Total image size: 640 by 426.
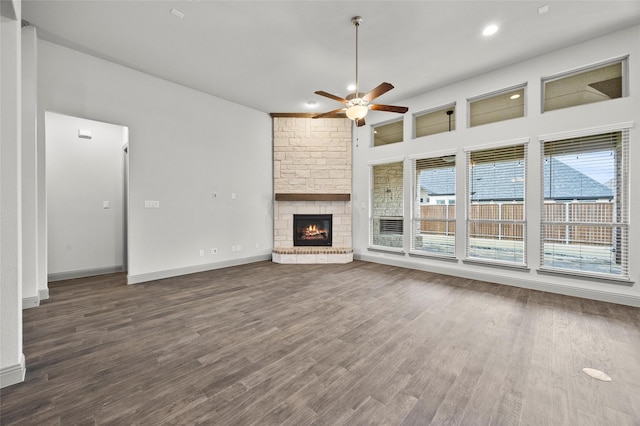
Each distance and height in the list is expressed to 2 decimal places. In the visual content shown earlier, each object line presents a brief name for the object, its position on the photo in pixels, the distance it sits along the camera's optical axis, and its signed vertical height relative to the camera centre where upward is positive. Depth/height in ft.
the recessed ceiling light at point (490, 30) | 11.04 +7.73
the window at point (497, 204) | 14.28 +0.42
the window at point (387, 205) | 19.34 +0.48
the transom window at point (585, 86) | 11.85 +5.97
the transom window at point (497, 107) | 14.41 +5.99
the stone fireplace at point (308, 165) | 20.95 +3.68
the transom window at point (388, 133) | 19.40 +5.94
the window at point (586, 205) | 11.68 +0.31
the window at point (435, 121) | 16.75 +5.97
